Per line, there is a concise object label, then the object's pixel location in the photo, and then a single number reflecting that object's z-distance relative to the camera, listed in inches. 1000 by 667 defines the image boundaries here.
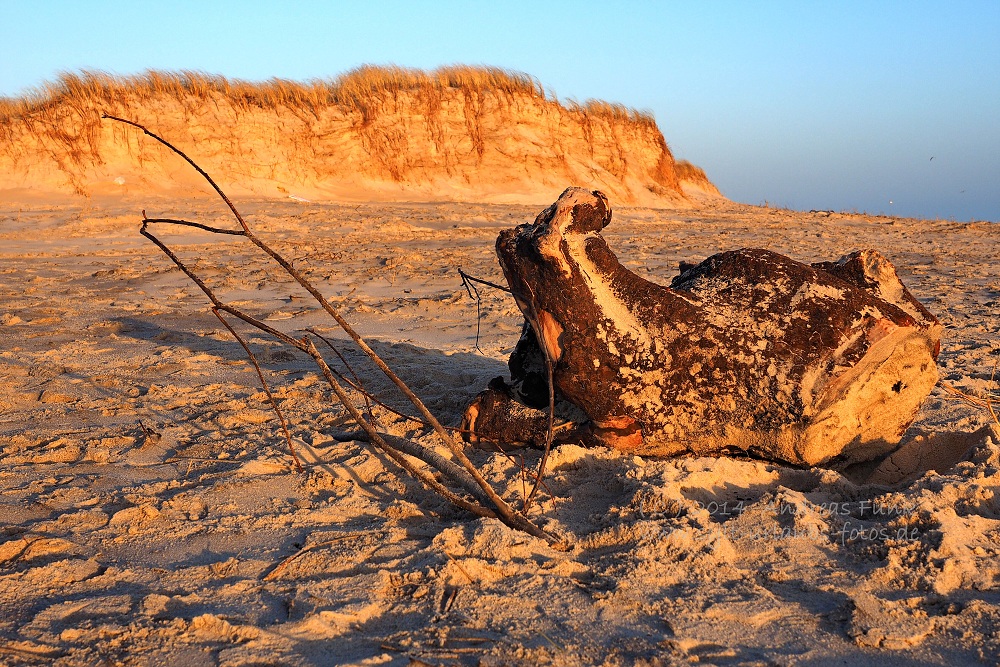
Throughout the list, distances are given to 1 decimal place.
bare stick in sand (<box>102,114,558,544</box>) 90.3
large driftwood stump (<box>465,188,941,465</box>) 106.9
